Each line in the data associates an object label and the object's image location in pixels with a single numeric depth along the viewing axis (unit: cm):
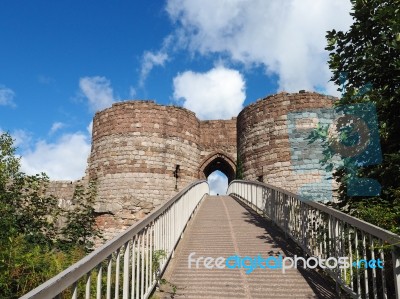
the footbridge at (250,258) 363
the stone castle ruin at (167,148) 2097
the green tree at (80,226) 1175
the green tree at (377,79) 514
